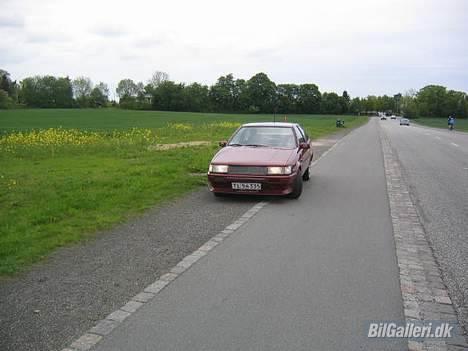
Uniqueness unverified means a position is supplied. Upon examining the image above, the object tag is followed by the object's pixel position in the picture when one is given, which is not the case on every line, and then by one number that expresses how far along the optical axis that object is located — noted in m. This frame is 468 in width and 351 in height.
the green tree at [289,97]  135.38
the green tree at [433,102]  144.50
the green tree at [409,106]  148.56
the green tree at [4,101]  94.56
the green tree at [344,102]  144.50
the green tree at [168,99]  122.81
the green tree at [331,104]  139.00
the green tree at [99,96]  132.12
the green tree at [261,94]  131.62
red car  8.30
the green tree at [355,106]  154.50
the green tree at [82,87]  142.62
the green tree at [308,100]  138.50
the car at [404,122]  80.12
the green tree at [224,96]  131.12
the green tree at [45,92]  119.44
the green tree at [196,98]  124.19
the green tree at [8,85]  117.79
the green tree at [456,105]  137.38
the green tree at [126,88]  152.62
